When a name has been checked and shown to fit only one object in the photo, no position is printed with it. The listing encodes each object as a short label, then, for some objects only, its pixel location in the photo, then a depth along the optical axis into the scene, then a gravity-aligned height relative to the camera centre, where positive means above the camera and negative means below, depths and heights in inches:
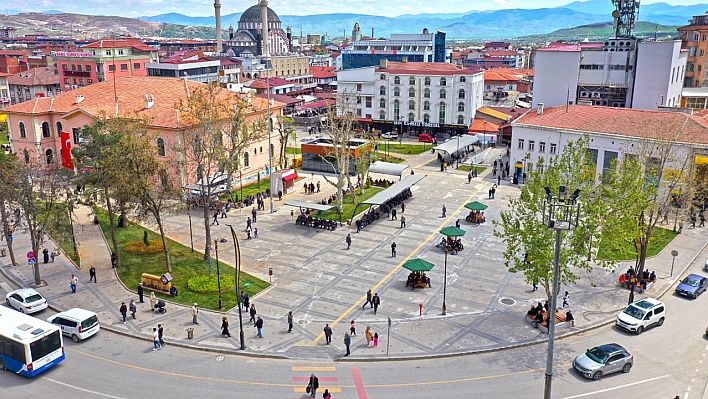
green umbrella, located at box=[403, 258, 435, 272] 1398.9 -514.7
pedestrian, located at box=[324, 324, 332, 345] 1149.7 -558.8
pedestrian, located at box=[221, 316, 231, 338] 1195.3 -570.2
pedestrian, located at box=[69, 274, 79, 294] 1411.2 -566.2
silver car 1029.8 -553.5
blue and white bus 1013.8 -524.8
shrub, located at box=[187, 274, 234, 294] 1413.6 -572.5
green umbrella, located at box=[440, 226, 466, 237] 1611.7 -496.6
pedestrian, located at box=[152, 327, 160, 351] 1144.1 -574.2
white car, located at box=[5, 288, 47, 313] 1288.1 -560.7
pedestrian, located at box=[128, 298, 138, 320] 1270.9 -565.0
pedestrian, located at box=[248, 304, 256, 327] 1244.8 -562.4
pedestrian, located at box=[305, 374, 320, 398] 979.0 -566.6
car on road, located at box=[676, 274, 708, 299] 1398.9 -561.8
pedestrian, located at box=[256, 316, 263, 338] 1182.9 -561.1
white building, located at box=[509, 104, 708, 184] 2021.4 -282.6
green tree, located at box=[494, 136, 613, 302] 1166.3 -350.6
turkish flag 2277.3 -389.6
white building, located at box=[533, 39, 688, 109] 2878.9 -82.1
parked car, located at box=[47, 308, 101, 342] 1173.1 -559.4
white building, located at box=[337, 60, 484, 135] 3531.0 -241.0
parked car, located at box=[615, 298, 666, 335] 1211.9 -553.0
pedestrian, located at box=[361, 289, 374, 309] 1312.7 -561.1
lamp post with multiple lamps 808.9 -276.0
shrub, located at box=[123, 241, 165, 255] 1678.2 -571.7
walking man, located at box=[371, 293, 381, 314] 1299.2 -555.8
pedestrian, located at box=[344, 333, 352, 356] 1119.0 -554.8
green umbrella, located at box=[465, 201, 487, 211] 1905.3 -498.0
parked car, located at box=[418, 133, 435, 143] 3486.7 -494.4
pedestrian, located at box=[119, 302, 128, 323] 1251.2 -560.3
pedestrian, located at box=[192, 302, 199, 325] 1249.4 -567.3
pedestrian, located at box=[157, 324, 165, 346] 1149.1 -560.1
